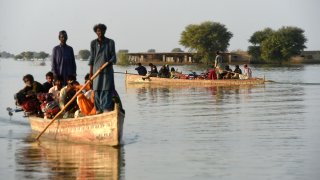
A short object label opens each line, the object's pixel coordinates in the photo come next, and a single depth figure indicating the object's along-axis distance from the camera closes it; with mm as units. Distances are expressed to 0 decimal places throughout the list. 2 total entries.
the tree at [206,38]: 108125
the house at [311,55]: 116125
